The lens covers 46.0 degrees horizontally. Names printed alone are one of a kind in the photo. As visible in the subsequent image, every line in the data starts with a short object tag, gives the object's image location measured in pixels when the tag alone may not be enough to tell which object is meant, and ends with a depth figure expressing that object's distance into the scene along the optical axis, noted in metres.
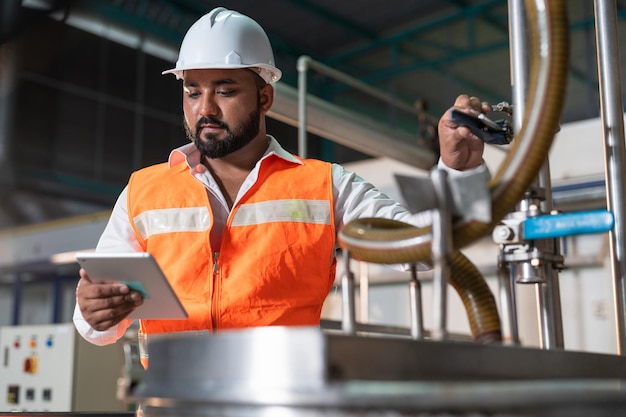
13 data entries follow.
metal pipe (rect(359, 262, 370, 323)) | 3.84
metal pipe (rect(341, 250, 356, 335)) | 0.78
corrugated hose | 0.77
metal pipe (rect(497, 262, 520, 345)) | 0.85
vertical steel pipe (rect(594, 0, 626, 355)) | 1.16
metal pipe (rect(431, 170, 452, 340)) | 0.73
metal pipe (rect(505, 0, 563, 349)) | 1.09
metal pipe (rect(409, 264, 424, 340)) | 0.81
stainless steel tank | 0.57
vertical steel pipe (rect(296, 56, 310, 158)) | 2.43
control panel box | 3.25
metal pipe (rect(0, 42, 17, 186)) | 6.49
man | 1.42
